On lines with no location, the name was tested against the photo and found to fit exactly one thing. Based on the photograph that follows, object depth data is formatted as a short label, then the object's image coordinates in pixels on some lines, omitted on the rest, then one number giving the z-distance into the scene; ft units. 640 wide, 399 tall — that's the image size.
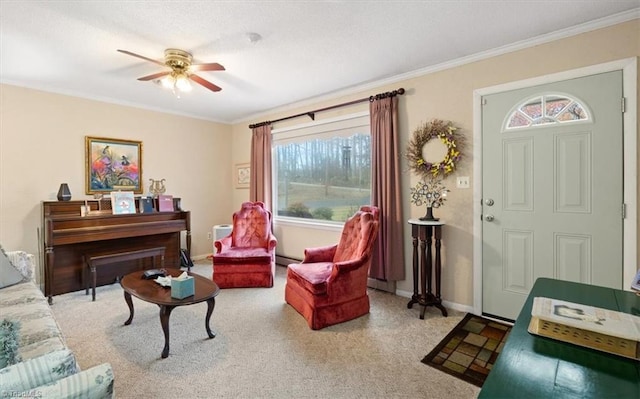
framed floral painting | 14.02
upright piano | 11.64
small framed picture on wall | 18.52
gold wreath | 10.25
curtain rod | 11.57
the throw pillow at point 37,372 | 2.76
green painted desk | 2.44
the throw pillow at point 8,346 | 3.20
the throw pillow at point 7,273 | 8.17
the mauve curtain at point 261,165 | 16.62
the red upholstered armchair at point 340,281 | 9.17
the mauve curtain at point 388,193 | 11.60
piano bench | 11.82
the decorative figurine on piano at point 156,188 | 15.75
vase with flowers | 10.22
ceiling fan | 9.20
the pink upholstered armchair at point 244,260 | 12.77
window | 13.41
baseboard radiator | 16.02
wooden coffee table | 7.62
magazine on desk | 2.93
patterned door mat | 7.04
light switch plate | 10.18
